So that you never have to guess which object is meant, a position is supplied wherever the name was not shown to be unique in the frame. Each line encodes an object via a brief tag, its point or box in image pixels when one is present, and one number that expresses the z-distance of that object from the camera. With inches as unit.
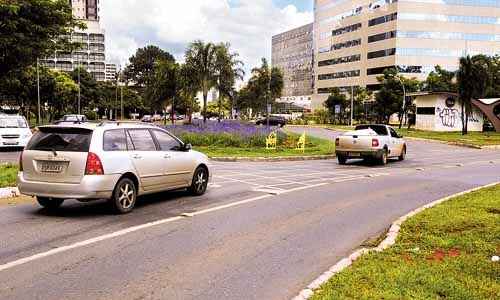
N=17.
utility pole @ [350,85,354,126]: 3039.4
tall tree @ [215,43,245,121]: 1825.8
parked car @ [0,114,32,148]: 941.1
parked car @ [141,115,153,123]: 3144.2
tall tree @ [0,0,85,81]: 1002.7
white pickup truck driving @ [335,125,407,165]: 802.2
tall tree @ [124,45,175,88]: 4397.1
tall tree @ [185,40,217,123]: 1801.2
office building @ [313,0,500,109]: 3964.1
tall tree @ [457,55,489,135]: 1946.4
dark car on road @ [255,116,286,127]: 2597.0
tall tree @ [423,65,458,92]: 2795.3
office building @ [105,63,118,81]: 6071.9
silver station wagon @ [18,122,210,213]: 338.6
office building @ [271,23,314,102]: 6122.1
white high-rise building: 5428.2
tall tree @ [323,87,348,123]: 3257.9
